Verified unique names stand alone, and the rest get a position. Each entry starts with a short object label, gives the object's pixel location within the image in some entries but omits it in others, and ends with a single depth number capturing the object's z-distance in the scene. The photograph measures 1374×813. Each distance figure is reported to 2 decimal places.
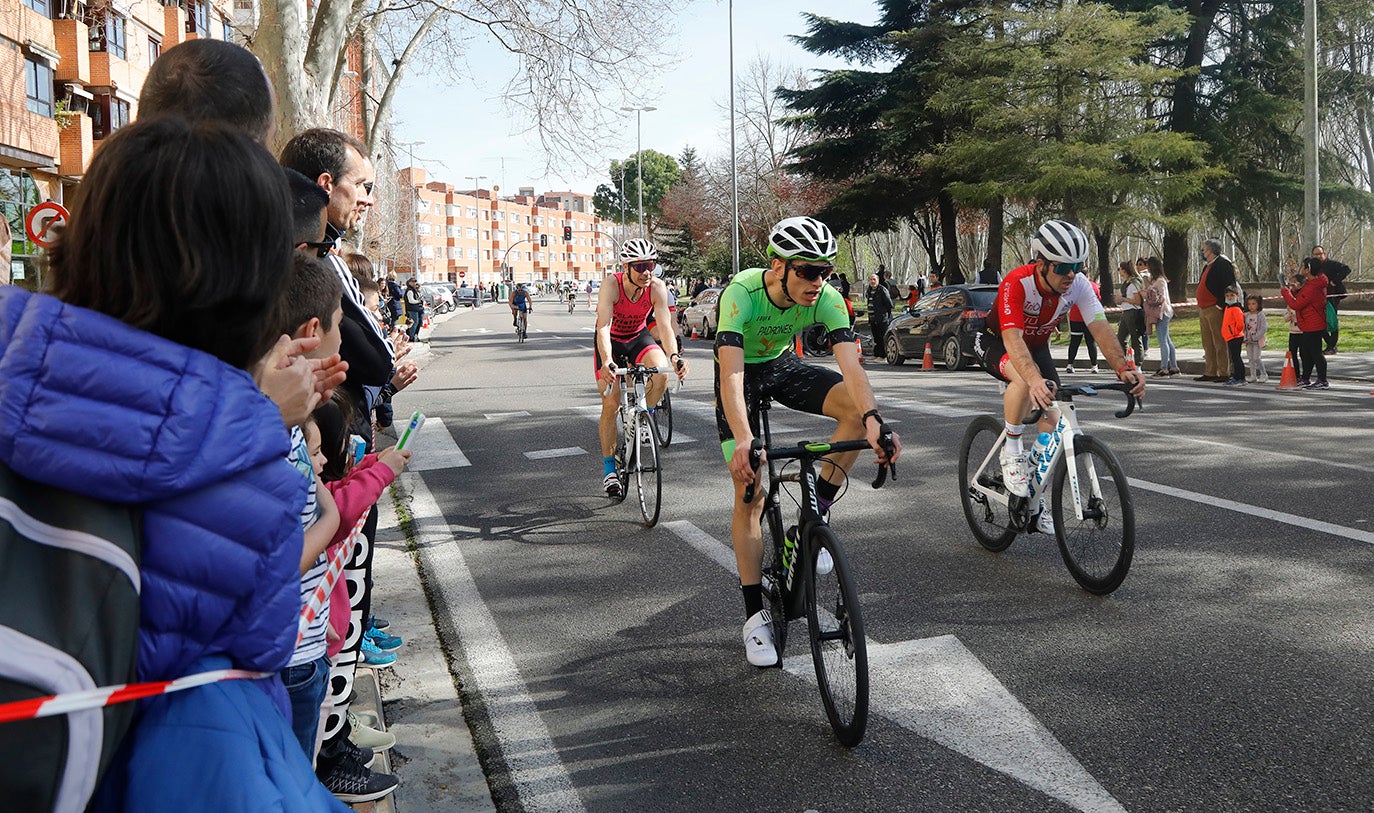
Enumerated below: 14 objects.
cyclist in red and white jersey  5.93
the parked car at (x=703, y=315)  32.84
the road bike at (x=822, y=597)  3.82
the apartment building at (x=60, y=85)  29.08
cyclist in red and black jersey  8.18
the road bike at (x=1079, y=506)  5.46
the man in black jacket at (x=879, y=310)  26.06
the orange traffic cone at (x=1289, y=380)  15.35
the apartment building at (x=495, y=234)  149.88
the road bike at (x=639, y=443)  7.59
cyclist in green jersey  4.52
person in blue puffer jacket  1.33
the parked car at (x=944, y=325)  20.16
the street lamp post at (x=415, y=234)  70.56
